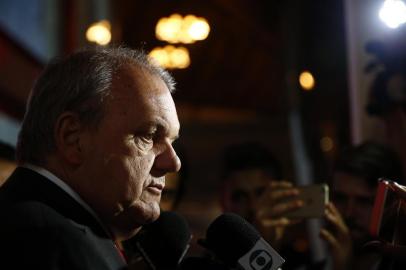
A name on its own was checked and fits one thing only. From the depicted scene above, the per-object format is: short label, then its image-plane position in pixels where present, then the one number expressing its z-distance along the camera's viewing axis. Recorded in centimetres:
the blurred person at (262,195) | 238
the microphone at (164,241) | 170
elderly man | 157
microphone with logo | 159
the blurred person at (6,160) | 206
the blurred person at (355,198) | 238
